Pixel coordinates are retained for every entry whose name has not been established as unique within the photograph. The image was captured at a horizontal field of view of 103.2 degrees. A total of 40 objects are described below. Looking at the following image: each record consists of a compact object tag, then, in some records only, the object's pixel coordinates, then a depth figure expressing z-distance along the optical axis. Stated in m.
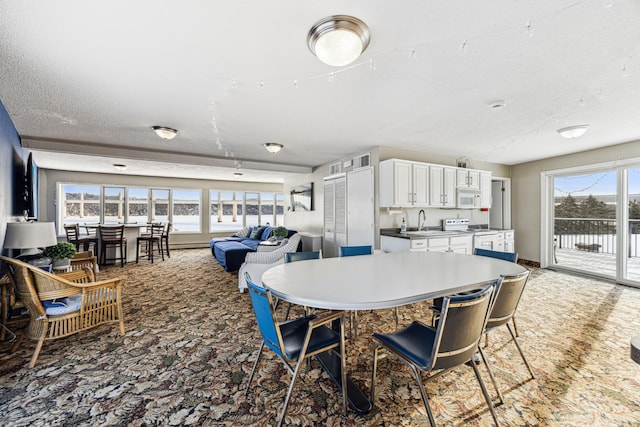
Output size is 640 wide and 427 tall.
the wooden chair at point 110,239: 5.91
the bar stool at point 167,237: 7.09
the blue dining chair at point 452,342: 1.35
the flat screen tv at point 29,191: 3.84
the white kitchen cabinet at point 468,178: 5.15
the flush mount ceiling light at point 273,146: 4.50
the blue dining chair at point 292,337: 1.47
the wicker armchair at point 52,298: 2.14
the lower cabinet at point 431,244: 4.20
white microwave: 5.16
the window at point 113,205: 7.98
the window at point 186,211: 8.88
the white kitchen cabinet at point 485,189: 5.46
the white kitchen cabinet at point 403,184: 4.37
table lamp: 2.53
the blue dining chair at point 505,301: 1.73
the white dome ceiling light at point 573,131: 3.39
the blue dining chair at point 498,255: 2.74
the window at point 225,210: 9.38
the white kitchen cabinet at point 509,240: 5.45
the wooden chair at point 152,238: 6.51
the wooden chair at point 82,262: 3.42
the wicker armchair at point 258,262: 3.70
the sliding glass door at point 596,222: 4.38
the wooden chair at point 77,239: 5.89
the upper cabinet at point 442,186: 4.82
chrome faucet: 5.17
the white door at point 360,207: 4.82
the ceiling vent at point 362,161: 4.94
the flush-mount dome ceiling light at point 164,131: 3.57
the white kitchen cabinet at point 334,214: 5.54
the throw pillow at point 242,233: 7.82
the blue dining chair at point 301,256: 2.70
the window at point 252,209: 9.98
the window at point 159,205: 8.55
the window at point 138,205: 8.23
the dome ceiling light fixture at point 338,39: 1.57
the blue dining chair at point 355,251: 3.10
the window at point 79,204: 7.58
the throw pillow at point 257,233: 7.09
